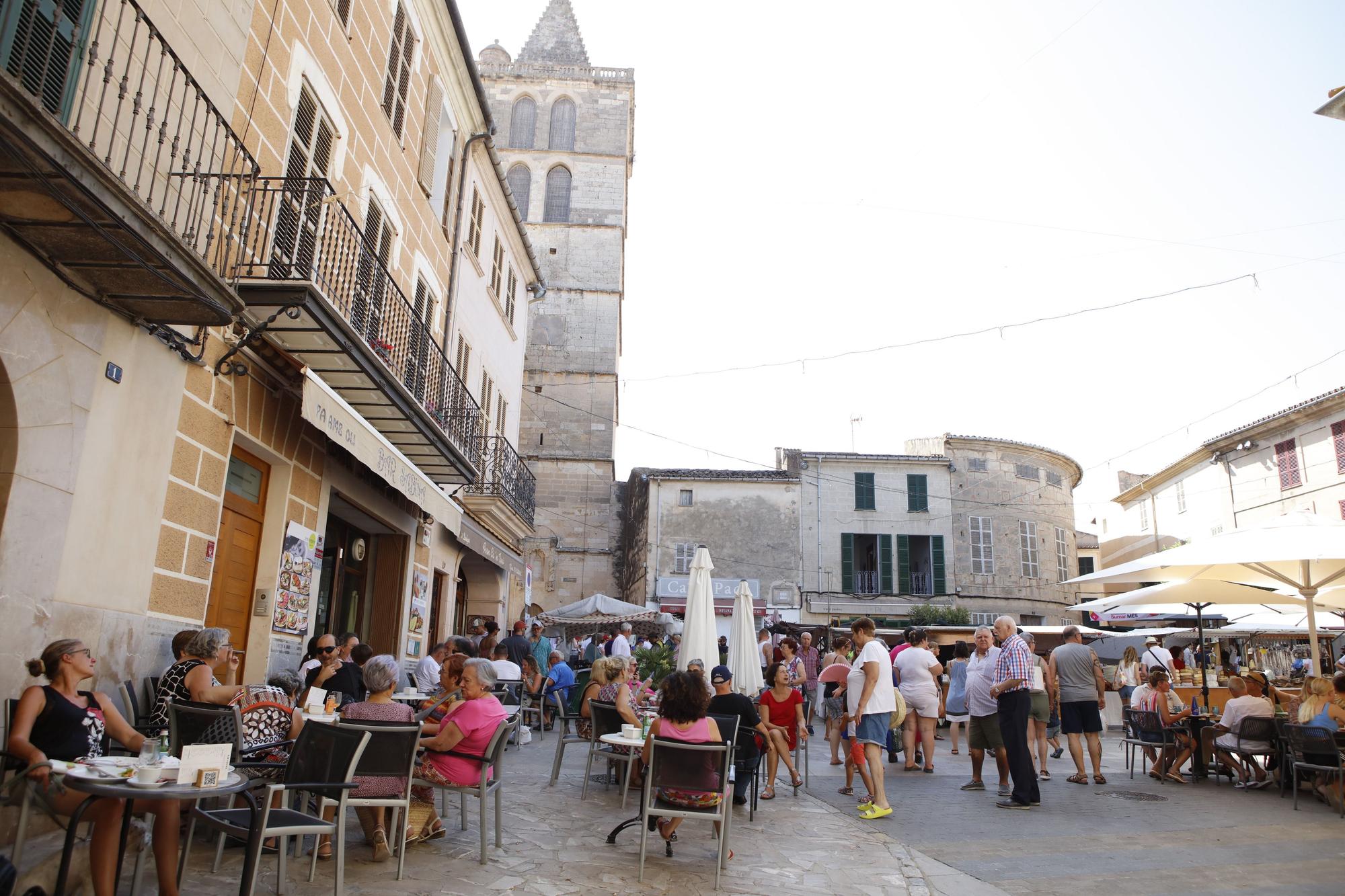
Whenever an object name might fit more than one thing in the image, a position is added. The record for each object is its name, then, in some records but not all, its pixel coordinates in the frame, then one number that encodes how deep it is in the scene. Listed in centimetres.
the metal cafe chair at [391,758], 520
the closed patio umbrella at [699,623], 1170
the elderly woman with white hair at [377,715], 537
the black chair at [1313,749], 847
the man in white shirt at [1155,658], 1516
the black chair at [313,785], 433
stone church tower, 3653
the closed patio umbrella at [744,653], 1150
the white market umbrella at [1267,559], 934
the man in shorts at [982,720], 938
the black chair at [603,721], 817
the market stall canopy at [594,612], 2064
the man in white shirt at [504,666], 1167
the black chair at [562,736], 880
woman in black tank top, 407
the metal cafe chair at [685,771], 575
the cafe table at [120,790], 358
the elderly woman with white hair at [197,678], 542
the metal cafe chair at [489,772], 585
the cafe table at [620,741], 717
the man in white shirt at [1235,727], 984
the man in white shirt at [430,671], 1125
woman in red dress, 891
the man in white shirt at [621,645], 1653
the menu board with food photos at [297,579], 881
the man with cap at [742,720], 773
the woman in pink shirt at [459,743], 598
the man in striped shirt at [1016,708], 841
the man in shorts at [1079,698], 1020
